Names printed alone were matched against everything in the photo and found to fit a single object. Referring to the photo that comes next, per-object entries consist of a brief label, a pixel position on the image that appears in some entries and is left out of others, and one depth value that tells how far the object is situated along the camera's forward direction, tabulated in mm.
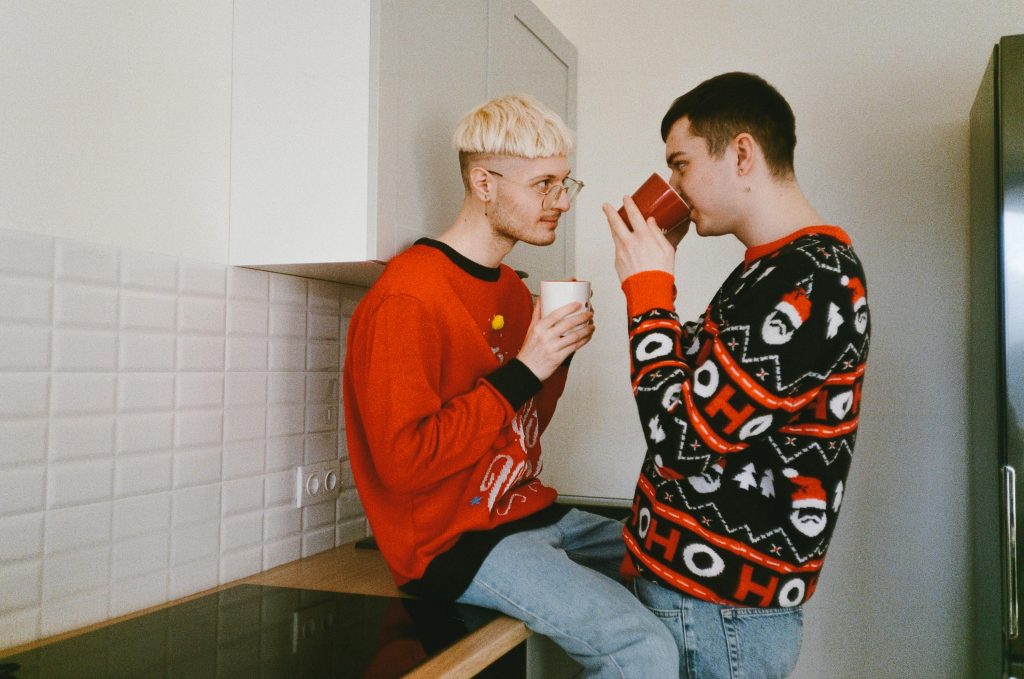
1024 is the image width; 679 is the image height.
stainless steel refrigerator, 1551
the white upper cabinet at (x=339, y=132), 1329
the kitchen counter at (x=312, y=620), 1065
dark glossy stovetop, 1006
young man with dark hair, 1017
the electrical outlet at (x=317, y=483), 1598
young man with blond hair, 1167
